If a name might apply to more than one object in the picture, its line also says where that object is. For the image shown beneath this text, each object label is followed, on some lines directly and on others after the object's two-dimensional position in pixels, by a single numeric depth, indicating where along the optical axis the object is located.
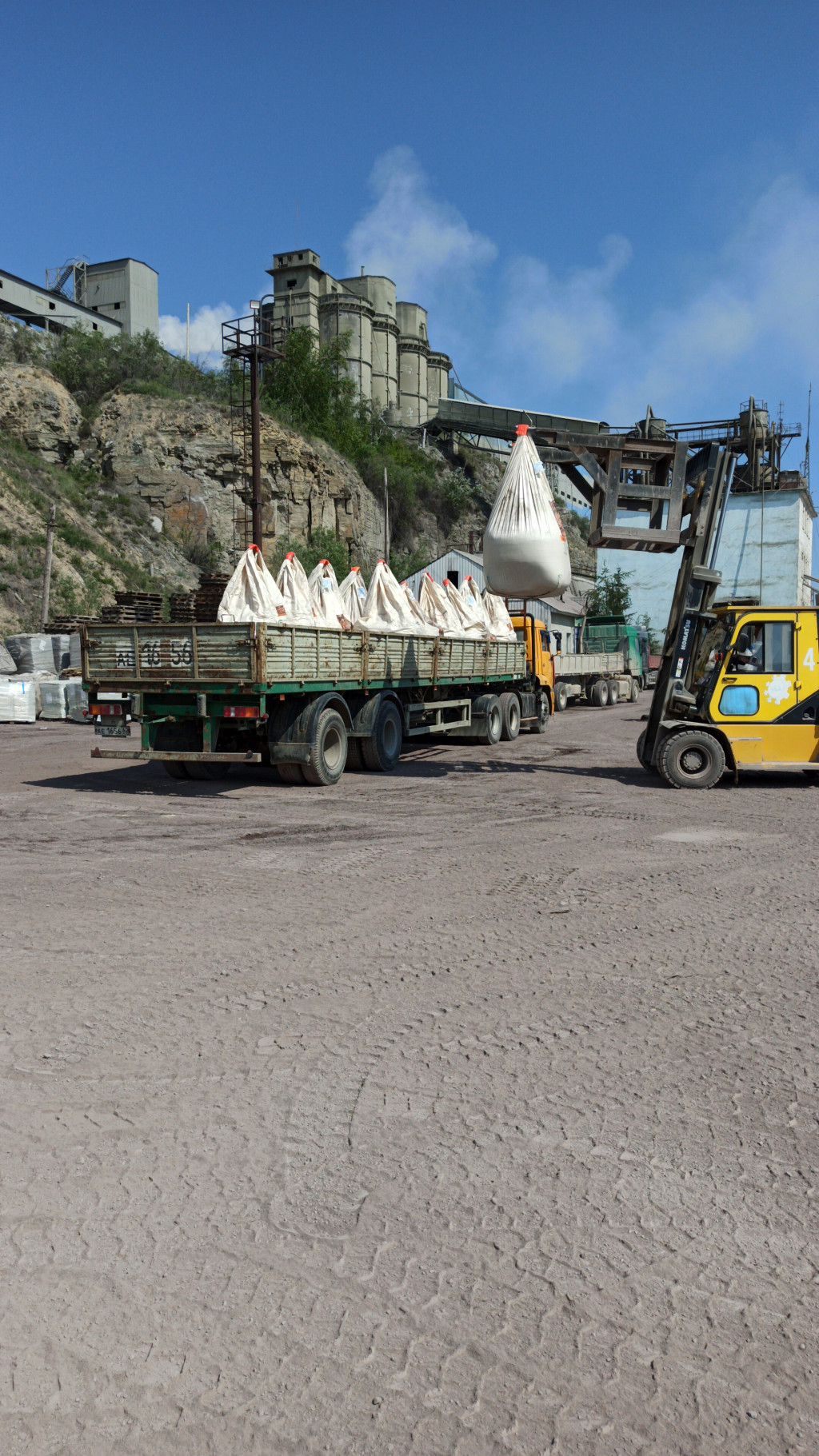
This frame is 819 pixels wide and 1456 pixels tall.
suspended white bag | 11.65
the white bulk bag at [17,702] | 23.92
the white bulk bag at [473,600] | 19.84
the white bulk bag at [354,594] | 15.97
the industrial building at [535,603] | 48.25
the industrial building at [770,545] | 52.88
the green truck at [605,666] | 33.00
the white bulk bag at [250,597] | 12.78
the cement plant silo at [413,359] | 89.75
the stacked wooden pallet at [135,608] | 23.03
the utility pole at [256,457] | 28.88
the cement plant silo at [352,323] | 81.12
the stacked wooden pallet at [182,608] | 26.91
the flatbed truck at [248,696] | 11.55
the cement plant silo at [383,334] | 85.62
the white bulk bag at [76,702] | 24.11
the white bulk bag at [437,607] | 18.28
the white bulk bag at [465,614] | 19.38
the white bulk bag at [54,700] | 24.44
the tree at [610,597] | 57.78
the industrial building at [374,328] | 80.88
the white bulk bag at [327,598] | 14.55
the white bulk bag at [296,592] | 13.77
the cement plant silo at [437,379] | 93.12
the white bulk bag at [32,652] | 26.48
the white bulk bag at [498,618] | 20.70
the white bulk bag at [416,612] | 16.47
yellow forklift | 12.27
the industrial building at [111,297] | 65.56
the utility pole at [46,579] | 29.30
